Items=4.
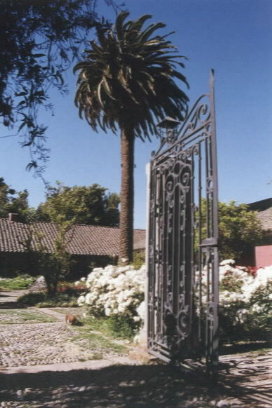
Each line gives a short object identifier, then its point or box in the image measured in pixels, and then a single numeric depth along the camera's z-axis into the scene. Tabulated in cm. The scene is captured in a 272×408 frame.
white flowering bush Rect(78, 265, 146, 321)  796
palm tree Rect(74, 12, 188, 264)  1541
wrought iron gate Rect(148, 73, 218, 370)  441
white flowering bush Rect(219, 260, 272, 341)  716
